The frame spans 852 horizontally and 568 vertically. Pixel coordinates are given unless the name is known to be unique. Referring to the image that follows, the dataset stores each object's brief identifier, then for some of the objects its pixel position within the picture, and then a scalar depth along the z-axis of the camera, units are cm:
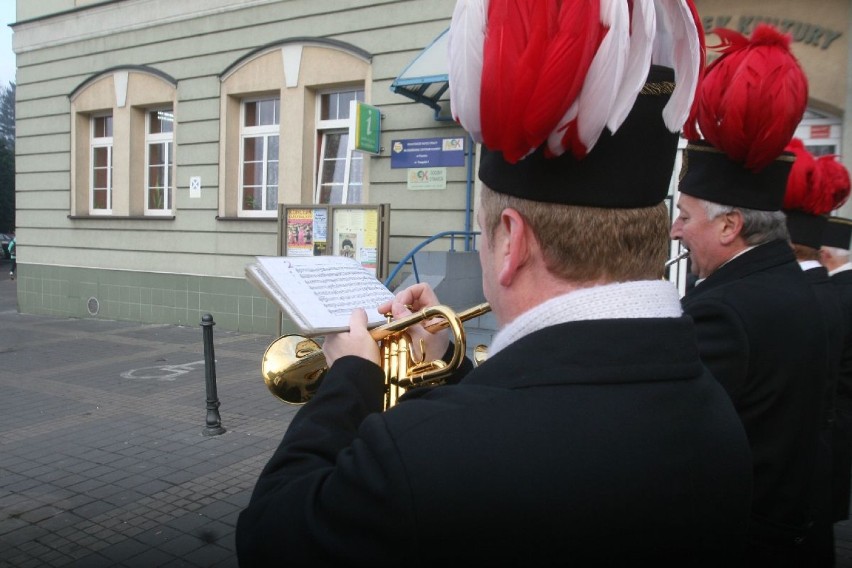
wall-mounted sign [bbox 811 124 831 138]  741
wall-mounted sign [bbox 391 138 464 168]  909
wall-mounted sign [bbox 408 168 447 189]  926
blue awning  823
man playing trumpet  95
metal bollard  579
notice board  885
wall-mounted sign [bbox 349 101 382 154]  904
